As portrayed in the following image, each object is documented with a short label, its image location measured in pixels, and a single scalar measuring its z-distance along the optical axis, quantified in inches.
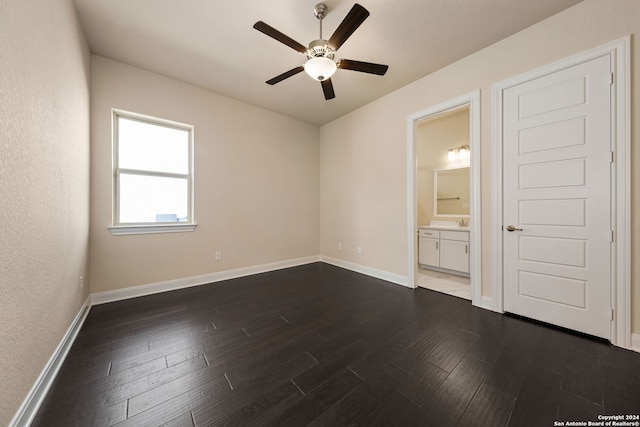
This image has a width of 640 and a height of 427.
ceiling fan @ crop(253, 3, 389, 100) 68.9
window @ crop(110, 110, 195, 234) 112.3
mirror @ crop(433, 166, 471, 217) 165.9
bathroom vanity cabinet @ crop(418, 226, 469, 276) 142.8
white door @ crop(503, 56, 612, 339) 74.9
